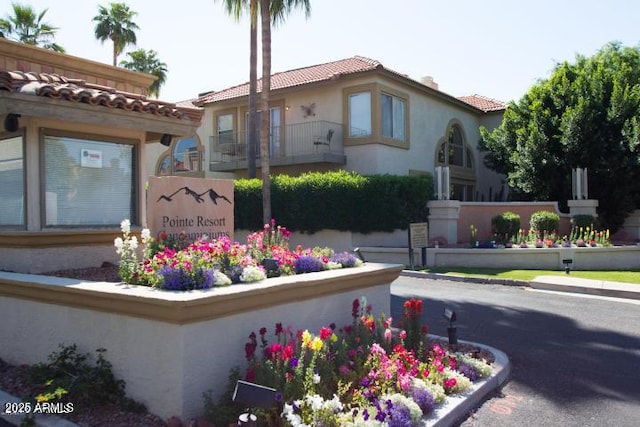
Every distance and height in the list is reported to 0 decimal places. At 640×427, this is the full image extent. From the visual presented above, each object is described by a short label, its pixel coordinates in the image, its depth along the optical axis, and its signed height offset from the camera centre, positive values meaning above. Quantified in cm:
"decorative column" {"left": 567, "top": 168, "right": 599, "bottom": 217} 1942 +26
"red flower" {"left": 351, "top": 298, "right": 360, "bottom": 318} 568 -103
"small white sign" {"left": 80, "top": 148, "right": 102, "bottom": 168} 751 +78
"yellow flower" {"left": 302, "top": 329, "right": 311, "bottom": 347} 455 -108
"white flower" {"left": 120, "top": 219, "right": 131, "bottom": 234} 576 -14
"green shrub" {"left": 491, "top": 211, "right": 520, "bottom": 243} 1869 -66
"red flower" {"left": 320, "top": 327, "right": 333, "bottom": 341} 463 -106
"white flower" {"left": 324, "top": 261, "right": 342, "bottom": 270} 671 -69
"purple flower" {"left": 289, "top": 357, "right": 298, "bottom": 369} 438 -124
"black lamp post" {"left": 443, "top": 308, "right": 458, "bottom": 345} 654 -152
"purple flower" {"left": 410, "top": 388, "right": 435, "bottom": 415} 455 -162
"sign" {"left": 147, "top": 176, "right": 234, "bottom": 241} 651 +7
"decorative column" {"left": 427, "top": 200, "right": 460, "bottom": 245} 1839 -38
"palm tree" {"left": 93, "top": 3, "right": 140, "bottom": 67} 3238 +1131
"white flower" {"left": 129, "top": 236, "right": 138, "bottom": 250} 562 -33
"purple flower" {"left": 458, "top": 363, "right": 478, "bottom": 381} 548 -167
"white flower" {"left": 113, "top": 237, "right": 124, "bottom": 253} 547 -31
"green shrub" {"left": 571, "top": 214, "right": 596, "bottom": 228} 1870 -49
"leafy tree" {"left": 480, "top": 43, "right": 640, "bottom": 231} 1966 +269
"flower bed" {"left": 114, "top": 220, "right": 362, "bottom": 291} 490 -55
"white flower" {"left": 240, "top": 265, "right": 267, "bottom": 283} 536 -63
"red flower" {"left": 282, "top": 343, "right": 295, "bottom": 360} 431 -114
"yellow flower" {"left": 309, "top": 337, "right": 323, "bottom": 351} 449 -112
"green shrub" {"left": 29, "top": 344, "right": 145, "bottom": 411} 447 -143
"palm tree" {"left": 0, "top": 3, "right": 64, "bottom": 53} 2591 +917
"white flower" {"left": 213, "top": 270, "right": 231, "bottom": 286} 505 -64
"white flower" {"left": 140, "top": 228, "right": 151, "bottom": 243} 585 -25
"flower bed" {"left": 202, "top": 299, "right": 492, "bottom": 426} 404 -147
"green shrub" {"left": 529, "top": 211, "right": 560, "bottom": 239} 1860 -54
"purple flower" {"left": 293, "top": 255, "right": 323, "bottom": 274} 644 -65
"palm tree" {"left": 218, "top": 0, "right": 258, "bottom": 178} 1868 +471
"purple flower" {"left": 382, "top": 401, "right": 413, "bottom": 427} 408 -159
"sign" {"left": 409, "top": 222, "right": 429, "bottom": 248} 1576 -76
